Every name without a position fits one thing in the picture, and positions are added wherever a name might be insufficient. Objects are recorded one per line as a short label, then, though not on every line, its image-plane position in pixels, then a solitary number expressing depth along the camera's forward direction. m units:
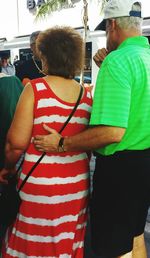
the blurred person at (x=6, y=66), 9.18
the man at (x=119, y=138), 1.95
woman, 2.13
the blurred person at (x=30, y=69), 3.80
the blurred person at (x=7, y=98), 3.04
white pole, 12.95
